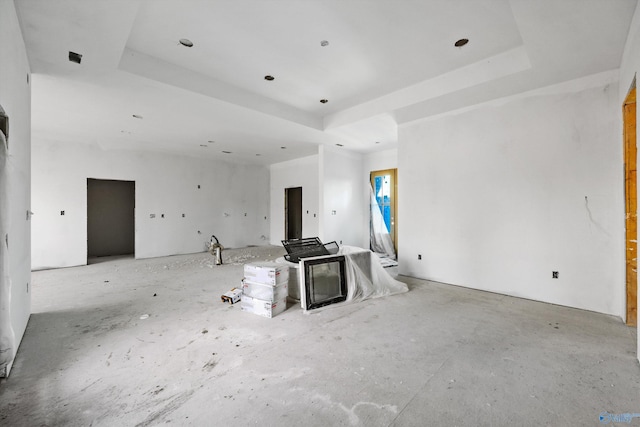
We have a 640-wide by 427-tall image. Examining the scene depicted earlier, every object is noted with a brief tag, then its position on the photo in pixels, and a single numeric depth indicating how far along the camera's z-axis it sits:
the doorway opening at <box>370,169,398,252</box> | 7.25
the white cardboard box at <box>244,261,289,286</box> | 3.12
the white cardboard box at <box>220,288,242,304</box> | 3.58
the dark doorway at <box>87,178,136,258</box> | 7.41
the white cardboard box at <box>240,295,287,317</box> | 3.12
